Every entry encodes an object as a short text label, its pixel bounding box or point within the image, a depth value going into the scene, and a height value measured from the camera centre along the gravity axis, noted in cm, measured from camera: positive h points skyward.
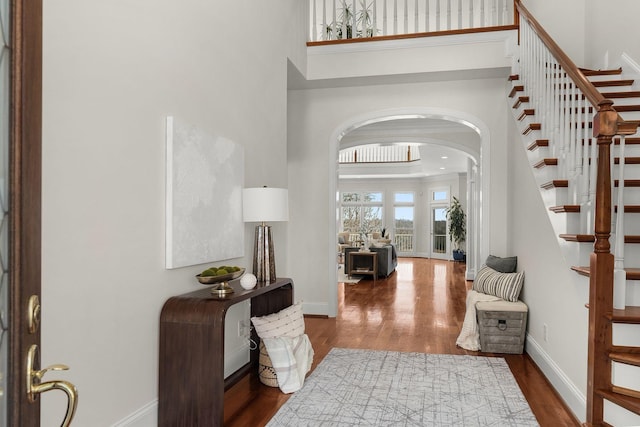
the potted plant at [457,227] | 1391 -44
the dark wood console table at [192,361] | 258 -84
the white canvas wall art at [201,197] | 281 +9
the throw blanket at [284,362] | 352 -113
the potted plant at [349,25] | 600 +248
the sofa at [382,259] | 1030 -104
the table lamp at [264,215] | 362 -4
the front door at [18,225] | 105 -4
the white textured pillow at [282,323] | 354 -86
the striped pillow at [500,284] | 474 -74
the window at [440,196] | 1512 +52
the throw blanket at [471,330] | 463 -117
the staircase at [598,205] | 239 +5
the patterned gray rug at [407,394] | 302 -133
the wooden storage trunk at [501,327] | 452 -110
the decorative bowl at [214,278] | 293 -43
